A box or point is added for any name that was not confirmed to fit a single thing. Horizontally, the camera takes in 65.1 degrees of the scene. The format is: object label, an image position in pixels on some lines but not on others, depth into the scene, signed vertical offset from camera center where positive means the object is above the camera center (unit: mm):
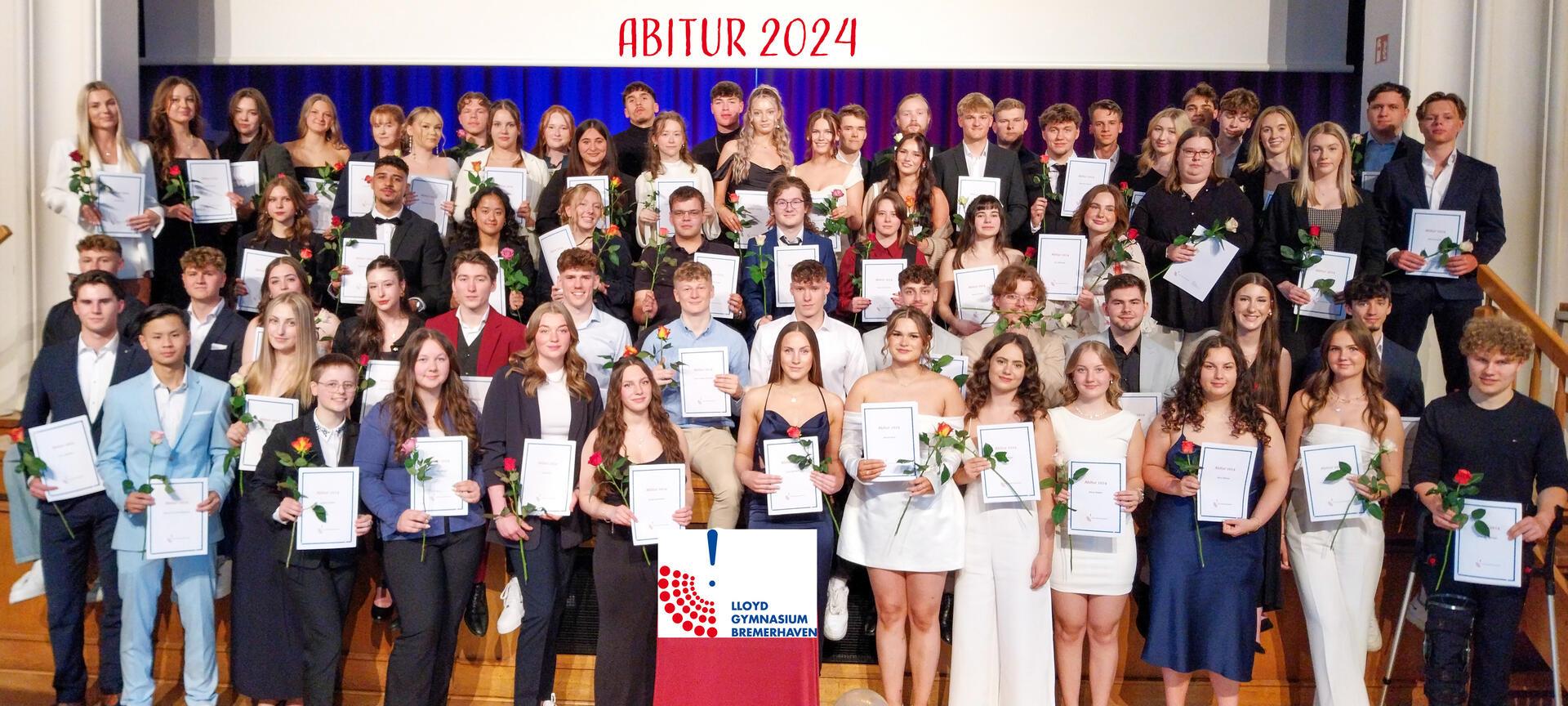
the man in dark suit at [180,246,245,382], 5164 -118
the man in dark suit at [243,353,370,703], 4477 -772
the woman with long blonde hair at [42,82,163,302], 5902 +617
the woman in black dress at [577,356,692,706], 4508 -933
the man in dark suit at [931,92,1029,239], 6176 +721
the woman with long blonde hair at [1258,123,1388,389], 5441 +405
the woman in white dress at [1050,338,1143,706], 4508 -915
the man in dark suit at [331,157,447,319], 5840 +288
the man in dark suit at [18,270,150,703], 4754 -826
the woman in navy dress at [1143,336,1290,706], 4469 -850
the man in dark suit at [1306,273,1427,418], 4938 -185
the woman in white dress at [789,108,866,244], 6258 +677
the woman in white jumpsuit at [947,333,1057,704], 4508 -1001
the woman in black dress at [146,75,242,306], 6180 +659
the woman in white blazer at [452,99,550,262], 6270 +723
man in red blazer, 5137 -119
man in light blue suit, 4645 -643
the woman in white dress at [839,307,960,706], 4484 -808
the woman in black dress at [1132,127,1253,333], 5508 +403
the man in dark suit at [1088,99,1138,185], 6336 +897
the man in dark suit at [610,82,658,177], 7035 +988
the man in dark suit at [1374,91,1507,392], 5512 +441
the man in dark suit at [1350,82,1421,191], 5926 +846
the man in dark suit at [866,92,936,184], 6316 +966
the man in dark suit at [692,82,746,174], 6707 +1002
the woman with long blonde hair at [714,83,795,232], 6293 +788
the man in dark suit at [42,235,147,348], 5344 +103
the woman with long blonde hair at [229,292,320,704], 4629 -1230
